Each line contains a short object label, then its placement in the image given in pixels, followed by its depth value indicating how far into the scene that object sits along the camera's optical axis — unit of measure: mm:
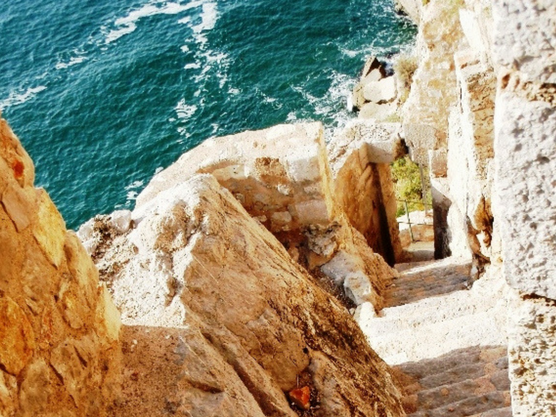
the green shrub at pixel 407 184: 22109
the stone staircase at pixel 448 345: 6348
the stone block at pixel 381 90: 28372
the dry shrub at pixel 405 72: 25520
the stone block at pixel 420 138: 13648
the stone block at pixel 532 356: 3135
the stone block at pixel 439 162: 13781
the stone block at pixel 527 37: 2459
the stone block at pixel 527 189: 2676
